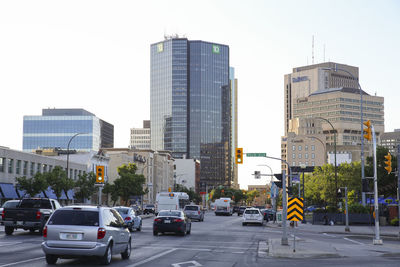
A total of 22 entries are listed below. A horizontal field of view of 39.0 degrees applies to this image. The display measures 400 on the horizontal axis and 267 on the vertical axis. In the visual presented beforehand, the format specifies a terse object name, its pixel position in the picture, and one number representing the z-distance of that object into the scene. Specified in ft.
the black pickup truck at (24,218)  95.71
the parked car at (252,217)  173.58
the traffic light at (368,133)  101.24
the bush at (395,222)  179.93
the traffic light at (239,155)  136.77
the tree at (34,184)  198.59
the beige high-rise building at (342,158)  561.27
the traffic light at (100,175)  132.67
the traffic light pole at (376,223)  98.57
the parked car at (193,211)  192.95
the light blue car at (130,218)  113.90
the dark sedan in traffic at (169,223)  105.81
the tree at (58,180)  210.12
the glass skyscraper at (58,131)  629.92
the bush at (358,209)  183.73
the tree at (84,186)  239.91
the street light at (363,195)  180.69
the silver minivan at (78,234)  51.34
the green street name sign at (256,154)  139.33
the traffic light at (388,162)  107.30
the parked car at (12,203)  115.19
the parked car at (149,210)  284.41
